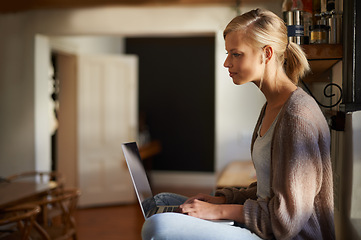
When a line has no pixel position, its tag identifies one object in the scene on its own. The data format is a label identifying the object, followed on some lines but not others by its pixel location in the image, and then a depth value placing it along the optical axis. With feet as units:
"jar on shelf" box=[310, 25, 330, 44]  5.98
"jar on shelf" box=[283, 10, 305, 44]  5.91
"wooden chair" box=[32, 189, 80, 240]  11.25
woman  4.40
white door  20.17
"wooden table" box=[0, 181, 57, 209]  11.41
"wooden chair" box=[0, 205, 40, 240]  9.61
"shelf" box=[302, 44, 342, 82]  5.84
